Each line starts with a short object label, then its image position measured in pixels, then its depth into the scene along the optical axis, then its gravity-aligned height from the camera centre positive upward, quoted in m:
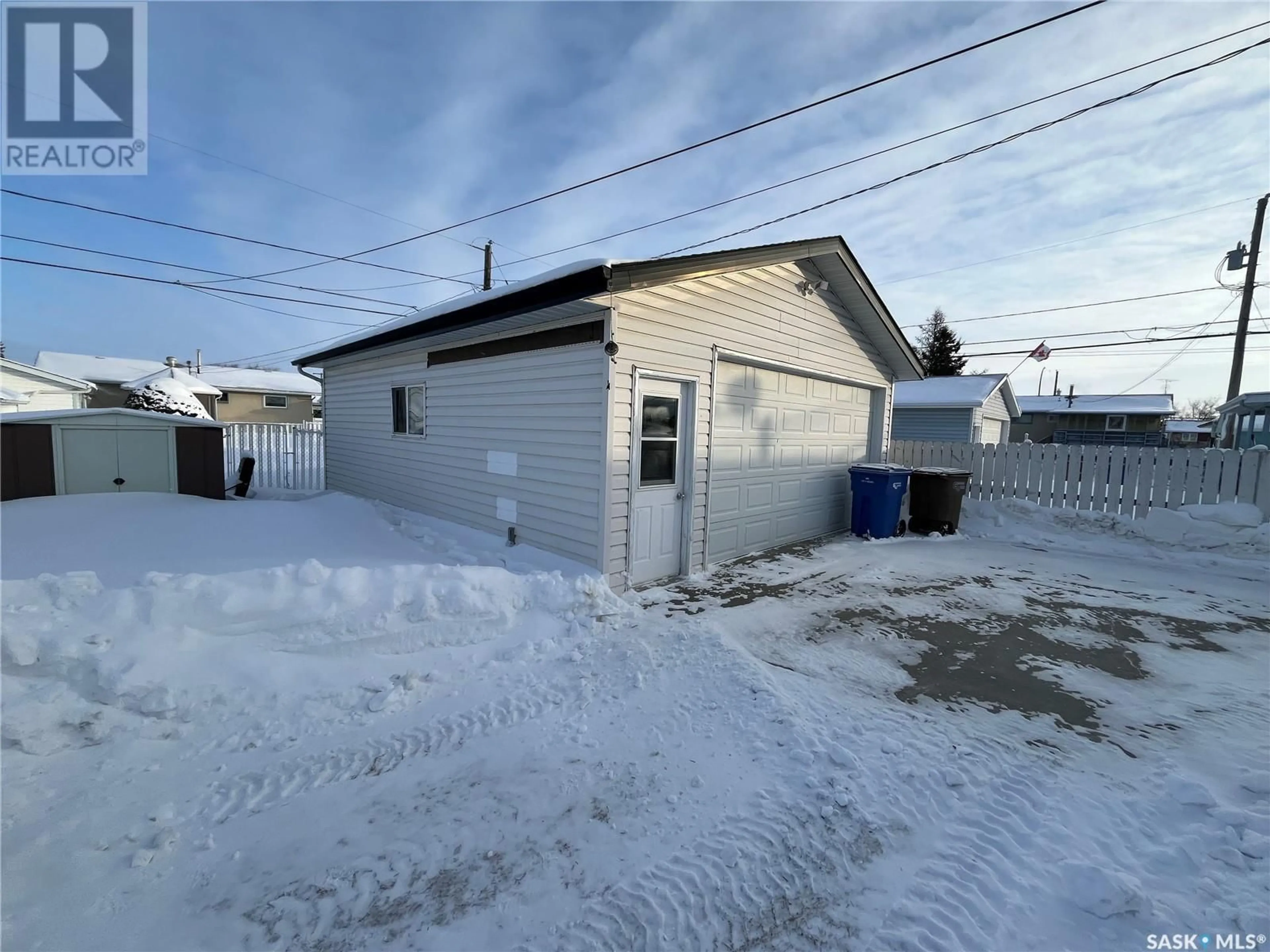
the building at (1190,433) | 37.38 +2.13
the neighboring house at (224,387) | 28.11 +2.16
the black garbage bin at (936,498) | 9.31 -0.87
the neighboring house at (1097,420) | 34.91 +2.58
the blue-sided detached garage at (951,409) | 19.09 +1.62
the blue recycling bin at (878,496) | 8.75 -0.81
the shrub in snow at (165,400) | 14.73 +0.74
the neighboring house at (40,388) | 19.81 +1.35
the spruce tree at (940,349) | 29.89 +5.91
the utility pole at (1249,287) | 15.80 +5.30
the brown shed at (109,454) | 7.65 -0.49
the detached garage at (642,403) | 5.37 +0.49
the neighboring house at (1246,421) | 17.98 +1.60
